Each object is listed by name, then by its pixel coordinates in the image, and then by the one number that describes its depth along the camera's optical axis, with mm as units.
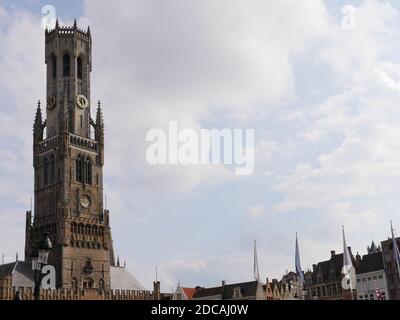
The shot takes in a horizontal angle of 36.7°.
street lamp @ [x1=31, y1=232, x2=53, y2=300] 27109
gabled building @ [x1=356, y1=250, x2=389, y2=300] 103938
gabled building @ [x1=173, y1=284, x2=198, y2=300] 107375
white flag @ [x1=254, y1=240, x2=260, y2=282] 90562
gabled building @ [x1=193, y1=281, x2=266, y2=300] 102438
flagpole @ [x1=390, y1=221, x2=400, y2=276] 78538
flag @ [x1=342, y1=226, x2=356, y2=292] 81688
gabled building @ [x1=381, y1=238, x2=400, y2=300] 100062
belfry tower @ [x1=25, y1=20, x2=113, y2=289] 96688
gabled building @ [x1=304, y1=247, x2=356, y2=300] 111081
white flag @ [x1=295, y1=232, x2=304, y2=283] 85312
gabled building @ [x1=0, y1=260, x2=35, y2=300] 82438
